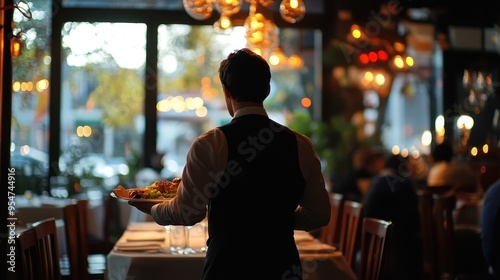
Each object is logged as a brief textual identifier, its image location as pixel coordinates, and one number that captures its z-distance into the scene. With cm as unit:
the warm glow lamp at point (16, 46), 365
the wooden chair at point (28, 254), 297
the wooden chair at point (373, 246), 341
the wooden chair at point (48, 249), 338
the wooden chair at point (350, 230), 446
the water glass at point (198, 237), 399
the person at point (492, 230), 455
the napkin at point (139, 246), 374
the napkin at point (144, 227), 506
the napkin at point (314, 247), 381
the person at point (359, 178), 880
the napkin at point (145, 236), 431
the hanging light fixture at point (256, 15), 533
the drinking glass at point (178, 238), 390
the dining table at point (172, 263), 346
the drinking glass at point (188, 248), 376
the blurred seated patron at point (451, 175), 804
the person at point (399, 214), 634
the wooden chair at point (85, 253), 469
